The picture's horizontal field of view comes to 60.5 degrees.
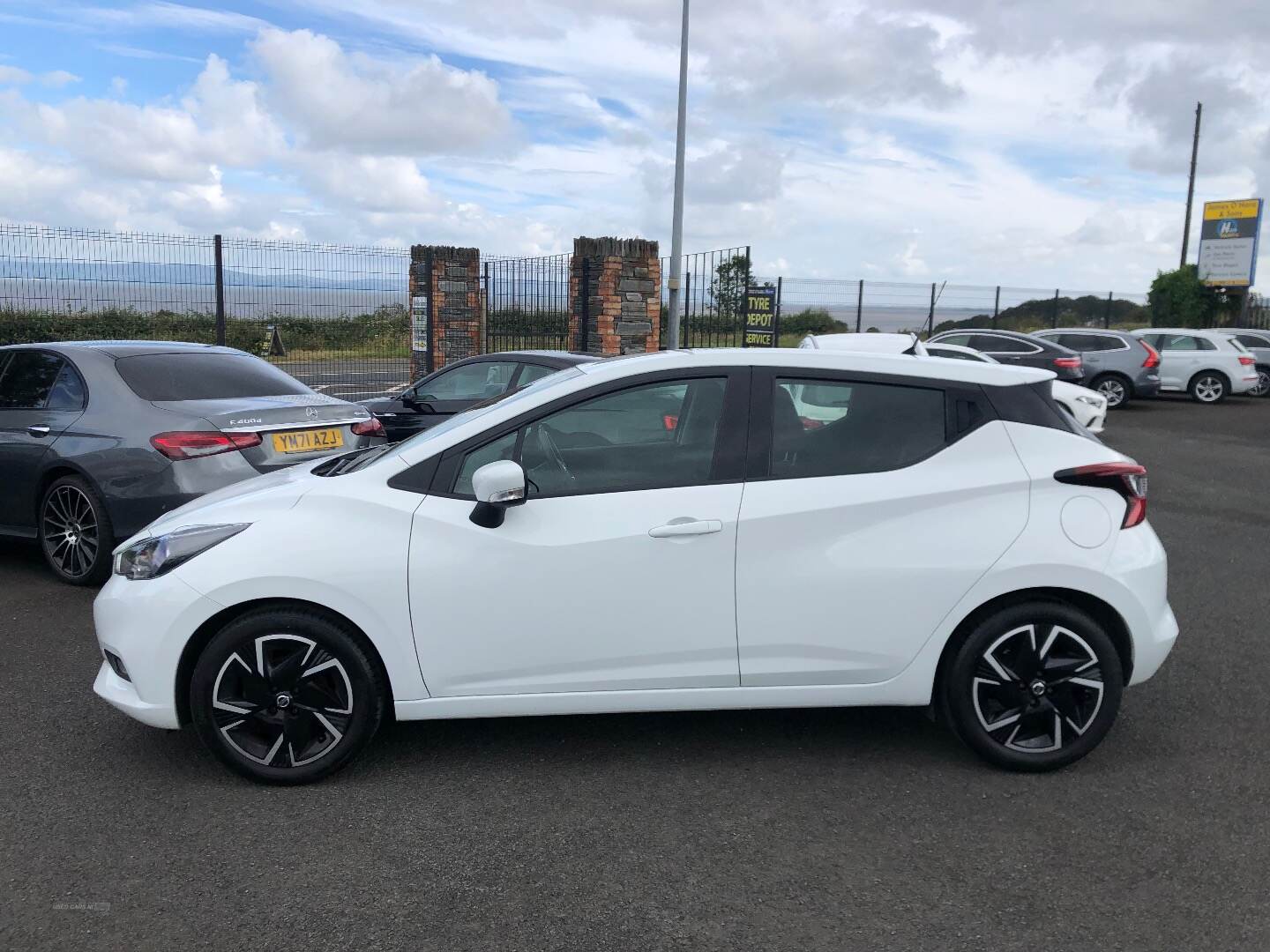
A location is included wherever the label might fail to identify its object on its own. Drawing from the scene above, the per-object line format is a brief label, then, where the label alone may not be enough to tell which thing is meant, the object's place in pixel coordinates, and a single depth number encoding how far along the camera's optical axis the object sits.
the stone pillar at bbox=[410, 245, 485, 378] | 17.17
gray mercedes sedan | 6.23
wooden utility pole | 38.97
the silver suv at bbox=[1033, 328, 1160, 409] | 21.53
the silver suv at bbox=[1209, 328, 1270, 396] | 25.55
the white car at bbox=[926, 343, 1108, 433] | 13.52
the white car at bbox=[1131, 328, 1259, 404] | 22.97
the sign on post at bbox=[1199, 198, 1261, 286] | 34.66
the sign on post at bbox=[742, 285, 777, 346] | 18.44
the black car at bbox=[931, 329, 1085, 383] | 19.48
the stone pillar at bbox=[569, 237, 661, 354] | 16.83
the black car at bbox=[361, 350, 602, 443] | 9.87
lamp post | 16.75
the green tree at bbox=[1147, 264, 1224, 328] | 36.28
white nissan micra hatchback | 3.74
